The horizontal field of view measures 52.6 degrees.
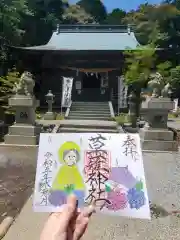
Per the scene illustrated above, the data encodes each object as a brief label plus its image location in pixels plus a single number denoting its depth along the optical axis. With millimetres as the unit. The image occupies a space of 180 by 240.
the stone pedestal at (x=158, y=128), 5324
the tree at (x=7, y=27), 10939
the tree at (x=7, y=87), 7731
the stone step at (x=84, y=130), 7032
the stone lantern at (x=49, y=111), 10396
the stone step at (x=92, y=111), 11212
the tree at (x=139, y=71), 8439
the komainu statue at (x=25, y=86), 5454
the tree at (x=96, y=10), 29297
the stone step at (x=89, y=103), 12149
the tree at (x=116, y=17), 25881
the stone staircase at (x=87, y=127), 7198
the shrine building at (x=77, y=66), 12600
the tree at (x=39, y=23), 17489
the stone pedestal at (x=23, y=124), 5376
